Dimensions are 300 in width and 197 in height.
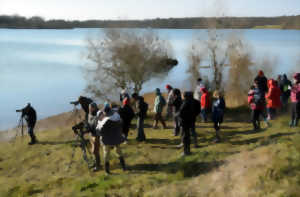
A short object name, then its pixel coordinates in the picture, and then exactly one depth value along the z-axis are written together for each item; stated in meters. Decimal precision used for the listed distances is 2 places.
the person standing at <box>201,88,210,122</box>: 12.80
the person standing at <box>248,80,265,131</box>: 11.09
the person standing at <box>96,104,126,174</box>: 8.49
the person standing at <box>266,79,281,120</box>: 12.81
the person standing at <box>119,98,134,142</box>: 11.27
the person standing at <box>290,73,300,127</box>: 10.58
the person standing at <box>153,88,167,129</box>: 13.88
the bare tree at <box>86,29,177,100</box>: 24.94
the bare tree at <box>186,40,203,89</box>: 26.73
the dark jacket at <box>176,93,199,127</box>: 9.25
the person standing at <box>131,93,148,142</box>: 11.67
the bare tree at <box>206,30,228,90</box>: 24.94
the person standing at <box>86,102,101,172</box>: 9.37
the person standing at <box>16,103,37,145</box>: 13.94
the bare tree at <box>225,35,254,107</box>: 25.20
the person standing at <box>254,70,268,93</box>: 14.47
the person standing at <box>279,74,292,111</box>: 14.65
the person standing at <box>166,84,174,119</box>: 12.72
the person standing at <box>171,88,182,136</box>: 10.30
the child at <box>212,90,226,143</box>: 10.54
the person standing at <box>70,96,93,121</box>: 11.60
